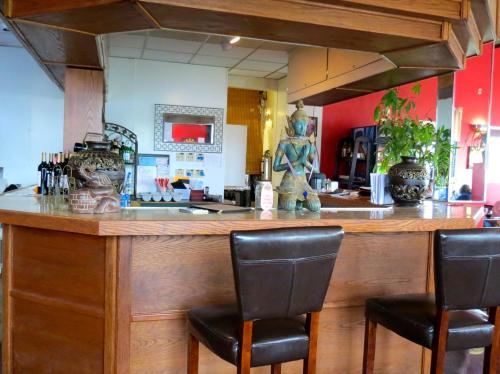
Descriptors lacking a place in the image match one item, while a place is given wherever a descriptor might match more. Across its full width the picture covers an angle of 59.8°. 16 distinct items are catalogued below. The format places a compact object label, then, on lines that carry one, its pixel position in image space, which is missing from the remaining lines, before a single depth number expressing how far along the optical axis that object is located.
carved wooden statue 1.83
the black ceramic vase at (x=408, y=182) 2.70
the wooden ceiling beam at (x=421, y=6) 2.30
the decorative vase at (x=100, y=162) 1.99
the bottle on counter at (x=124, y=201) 2.39
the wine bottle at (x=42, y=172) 3.52
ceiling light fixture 4.82
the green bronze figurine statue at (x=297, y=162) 2.19
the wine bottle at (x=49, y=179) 3.38
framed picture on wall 6.09
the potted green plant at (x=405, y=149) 2.71
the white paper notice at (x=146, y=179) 6.05
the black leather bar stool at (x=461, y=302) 1.62
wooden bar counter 1.77
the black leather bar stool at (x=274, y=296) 1.37
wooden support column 3.62
